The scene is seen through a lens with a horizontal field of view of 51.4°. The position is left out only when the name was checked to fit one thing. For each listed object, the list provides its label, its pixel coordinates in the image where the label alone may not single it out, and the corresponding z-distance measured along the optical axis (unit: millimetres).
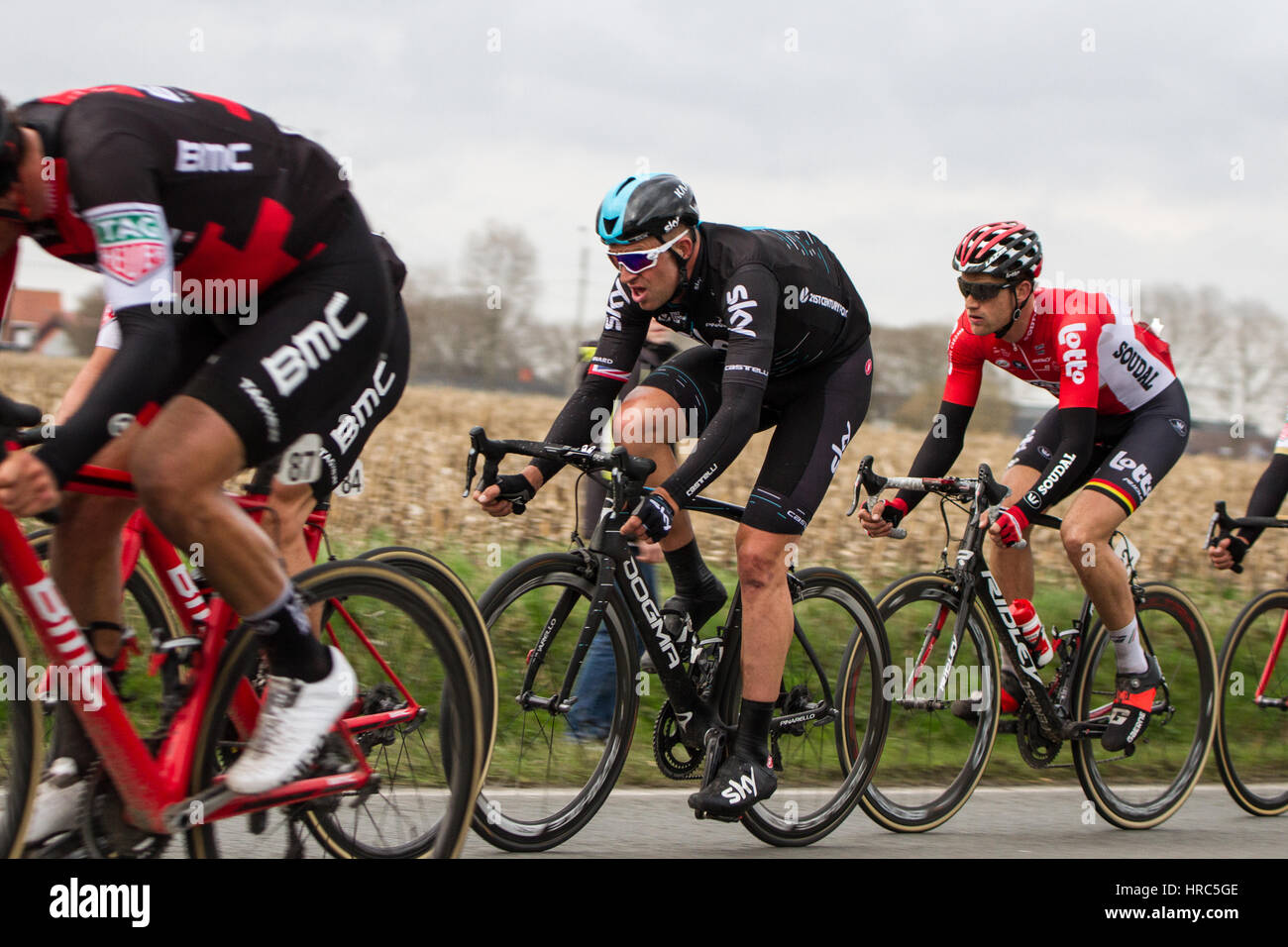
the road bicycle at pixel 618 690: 4449
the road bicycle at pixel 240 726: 3070
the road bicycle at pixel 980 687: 5531
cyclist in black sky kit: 4574
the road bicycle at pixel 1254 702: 6383
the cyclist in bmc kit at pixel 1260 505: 6438
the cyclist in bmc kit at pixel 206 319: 2840
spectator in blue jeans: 4547
